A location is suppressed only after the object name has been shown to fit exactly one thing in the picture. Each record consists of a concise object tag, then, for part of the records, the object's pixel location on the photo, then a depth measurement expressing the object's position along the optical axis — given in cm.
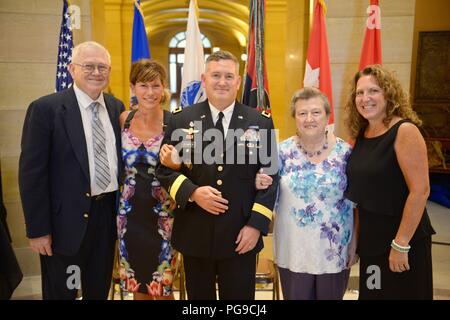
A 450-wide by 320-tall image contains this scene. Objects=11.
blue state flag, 383
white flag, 368
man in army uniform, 186
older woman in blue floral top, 190
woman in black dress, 184
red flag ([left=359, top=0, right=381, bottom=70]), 345
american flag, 332
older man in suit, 197
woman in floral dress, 218
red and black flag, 342
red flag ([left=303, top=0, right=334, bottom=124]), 355
